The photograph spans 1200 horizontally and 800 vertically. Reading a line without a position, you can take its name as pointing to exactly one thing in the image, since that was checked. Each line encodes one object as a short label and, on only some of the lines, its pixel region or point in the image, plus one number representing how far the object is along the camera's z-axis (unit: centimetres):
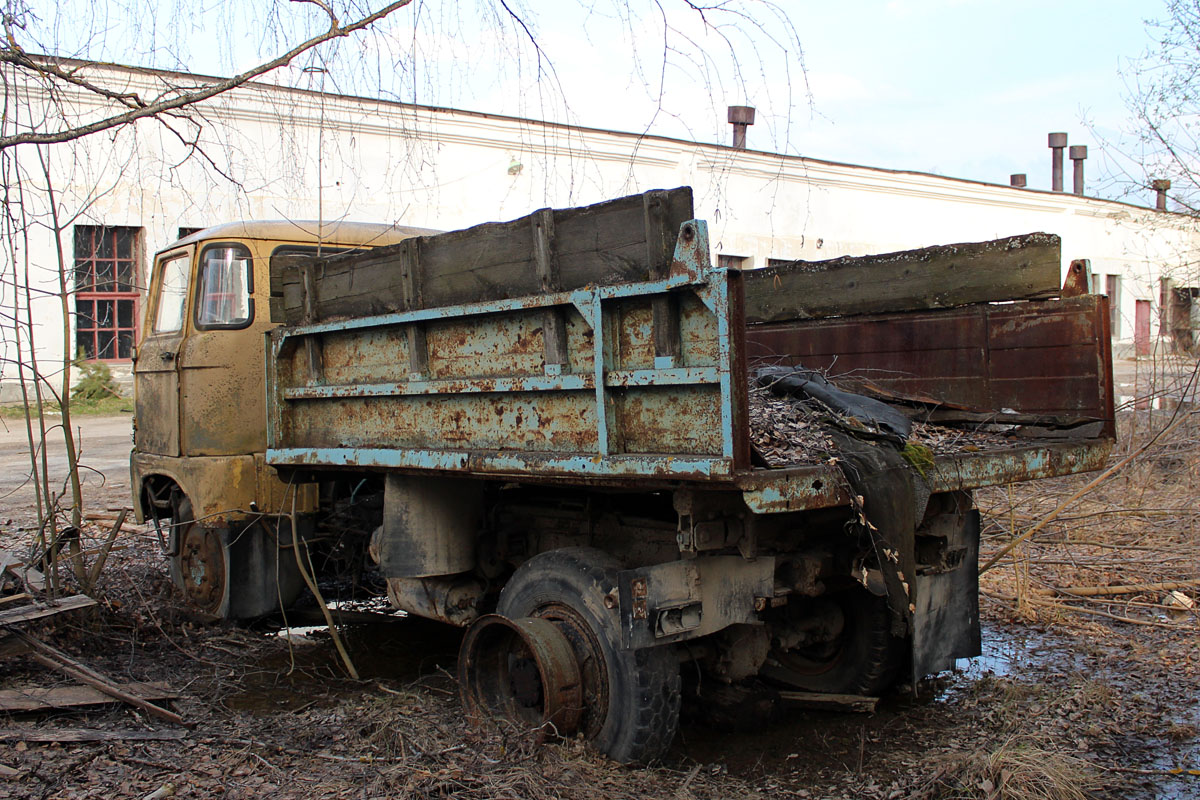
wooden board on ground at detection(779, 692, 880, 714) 403
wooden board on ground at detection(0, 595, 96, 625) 429
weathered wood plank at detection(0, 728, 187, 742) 351
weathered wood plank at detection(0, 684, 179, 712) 380
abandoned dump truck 314
